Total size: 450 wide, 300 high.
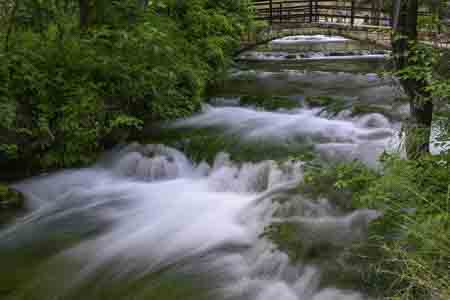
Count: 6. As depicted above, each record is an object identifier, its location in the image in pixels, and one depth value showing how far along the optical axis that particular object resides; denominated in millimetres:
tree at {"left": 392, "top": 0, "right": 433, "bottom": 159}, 4156
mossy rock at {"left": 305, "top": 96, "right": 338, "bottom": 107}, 11180
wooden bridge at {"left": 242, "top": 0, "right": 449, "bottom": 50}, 18016
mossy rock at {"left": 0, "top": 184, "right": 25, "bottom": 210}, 6438
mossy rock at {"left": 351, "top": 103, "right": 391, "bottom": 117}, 9641
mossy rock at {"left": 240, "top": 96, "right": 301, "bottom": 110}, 11227
